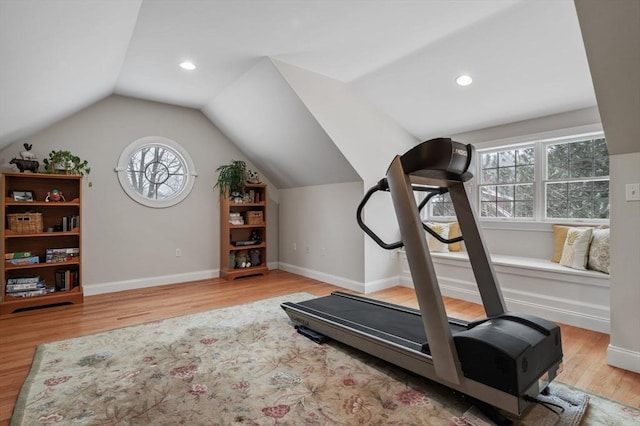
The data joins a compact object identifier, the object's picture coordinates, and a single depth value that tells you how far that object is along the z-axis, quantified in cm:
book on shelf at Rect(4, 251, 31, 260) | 352
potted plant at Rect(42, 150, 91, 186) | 376
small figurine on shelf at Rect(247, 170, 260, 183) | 544
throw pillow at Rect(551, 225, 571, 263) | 343
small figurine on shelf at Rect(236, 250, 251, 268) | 521
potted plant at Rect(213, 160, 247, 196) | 502
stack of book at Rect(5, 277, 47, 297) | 352
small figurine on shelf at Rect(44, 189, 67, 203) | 378
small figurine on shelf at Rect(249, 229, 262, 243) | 551
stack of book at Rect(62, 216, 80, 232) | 383
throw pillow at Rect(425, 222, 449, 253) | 434
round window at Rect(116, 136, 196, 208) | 450
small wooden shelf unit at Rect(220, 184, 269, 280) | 506
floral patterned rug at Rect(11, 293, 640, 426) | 169
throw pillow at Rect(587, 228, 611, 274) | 290
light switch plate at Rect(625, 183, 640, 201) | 210
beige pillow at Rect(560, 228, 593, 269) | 307
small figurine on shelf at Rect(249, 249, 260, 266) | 532
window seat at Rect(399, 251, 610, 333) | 288
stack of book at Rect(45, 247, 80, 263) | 373
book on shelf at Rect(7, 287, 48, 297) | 352
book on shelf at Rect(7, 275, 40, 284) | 355
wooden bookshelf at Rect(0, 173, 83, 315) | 351
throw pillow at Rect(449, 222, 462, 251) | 439
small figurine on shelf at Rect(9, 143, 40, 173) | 358
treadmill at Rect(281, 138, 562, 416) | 160
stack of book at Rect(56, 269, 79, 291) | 379
